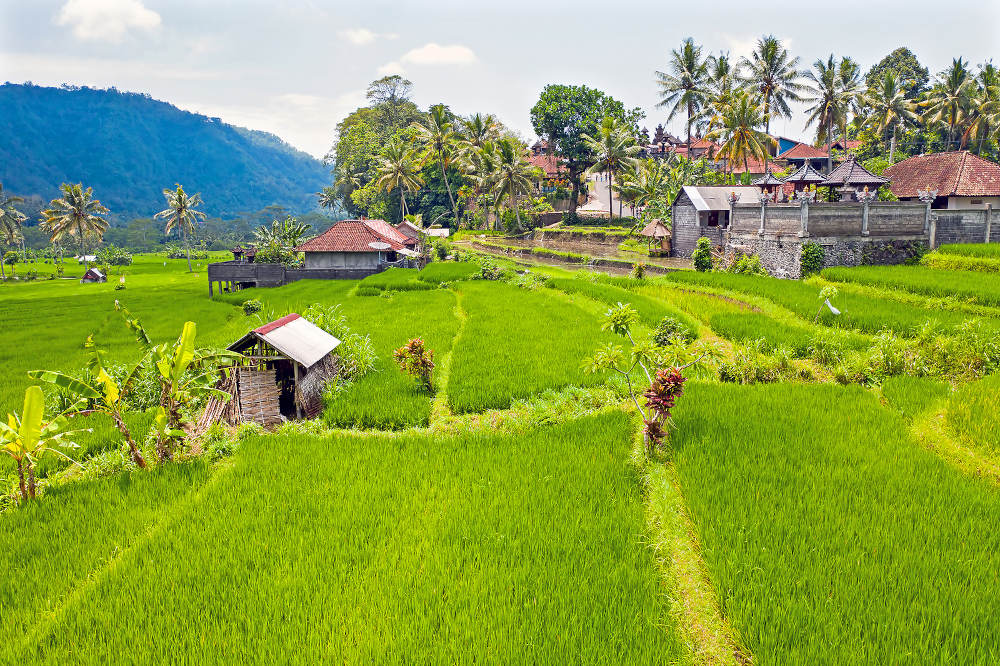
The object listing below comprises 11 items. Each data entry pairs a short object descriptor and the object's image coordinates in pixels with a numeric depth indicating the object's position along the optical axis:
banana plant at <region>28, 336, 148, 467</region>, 7.03
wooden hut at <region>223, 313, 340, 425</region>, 9.59
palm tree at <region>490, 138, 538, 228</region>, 42.22
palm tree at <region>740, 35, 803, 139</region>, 37.28
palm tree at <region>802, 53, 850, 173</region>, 36.44
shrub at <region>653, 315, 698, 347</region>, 12.60
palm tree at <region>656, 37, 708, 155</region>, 40.62
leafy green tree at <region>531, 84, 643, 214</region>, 46.03
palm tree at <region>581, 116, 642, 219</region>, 38.50
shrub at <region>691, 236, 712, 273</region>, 25.09
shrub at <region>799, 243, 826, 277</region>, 19.72
